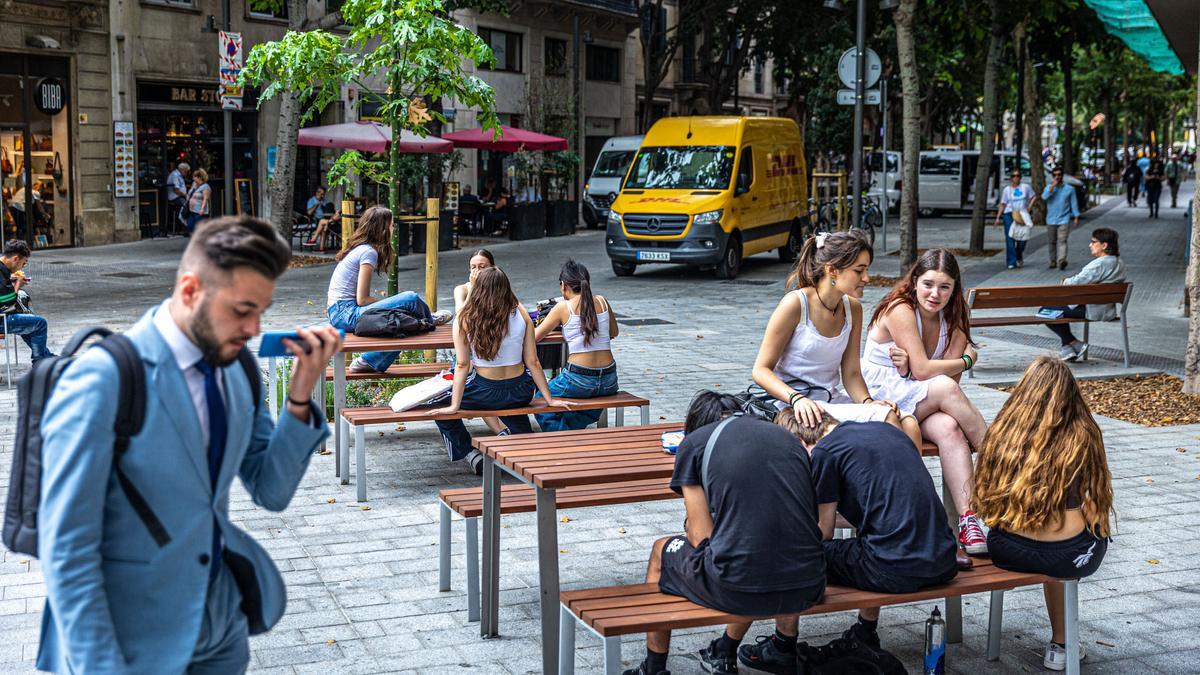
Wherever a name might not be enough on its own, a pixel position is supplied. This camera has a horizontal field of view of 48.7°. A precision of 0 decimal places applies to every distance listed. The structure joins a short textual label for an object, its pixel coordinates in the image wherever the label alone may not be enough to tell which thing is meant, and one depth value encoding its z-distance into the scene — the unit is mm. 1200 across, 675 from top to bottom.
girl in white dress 5719
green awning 15516
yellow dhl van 21234
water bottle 4770
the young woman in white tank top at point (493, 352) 7461
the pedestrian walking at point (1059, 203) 21792
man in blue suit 2600
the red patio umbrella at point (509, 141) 27078
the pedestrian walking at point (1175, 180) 51281
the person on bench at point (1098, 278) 12883
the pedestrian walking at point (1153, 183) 39031
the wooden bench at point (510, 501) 5480
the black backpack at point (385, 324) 8641
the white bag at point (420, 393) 7438
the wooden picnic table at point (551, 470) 4695
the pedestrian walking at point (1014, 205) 22297
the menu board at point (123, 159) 24969
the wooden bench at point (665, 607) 4121
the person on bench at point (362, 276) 9117
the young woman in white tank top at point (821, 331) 5816
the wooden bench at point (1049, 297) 12234
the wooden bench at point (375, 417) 7348
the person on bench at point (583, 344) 7984
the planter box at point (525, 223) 29203
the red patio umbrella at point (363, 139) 22359
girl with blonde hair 4652
